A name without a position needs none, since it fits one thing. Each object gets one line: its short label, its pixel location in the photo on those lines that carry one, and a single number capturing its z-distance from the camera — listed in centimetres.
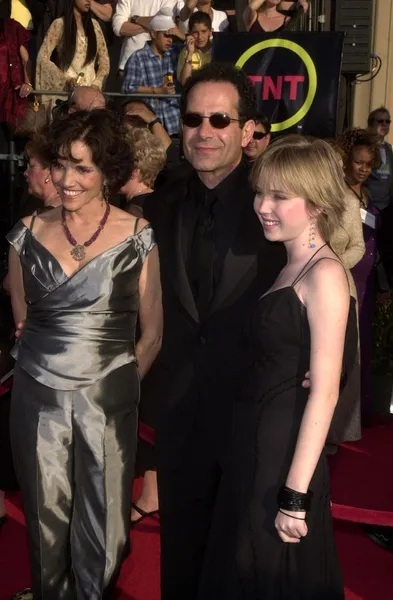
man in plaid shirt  779
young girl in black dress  253
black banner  665
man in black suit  297
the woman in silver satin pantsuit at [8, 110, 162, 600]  315
